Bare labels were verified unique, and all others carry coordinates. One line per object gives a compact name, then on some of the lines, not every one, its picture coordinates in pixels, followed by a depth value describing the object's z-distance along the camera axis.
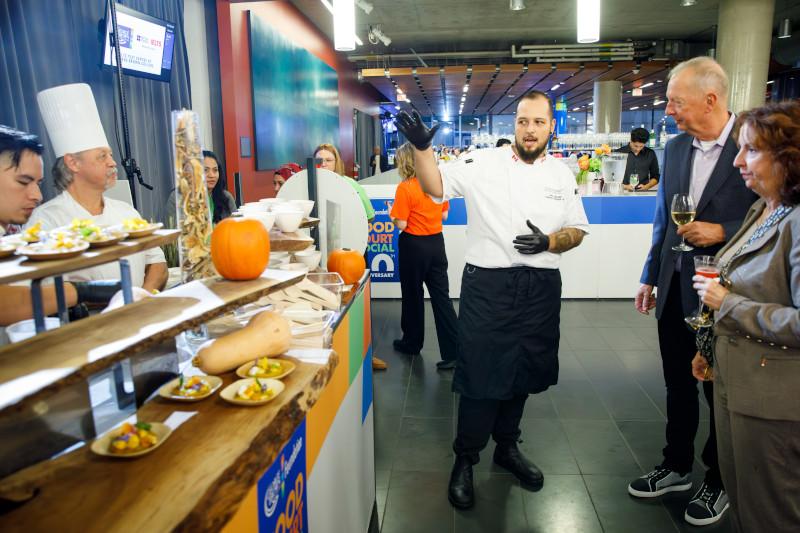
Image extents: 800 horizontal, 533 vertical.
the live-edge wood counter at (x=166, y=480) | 0.83
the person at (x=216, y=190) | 3.99
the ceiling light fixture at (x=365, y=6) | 7.74
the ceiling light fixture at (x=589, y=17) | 4.38
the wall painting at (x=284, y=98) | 7.21
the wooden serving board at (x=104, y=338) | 0.77
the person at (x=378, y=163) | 16.93
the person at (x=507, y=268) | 2.53
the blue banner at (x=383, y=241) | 6.30
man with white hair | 2.36
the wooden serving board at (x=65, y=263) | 0.86
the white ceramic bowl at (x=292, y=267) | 1.88
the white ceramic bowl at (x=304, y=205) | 2.22
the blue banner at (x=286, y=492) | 1.23
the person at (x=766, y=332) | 1.63
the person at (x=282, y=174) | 4.67
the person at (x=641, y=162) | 7.83
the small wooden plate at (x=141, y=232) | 1.18
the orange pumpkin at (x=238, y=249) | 1.38
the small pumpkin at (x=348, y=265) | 2.59
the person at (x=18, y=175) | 1.98
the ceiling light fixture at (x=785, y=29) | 10.40
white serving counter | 6.23
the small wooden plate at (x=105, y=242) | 1.06
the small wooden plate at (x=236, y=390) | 1.18
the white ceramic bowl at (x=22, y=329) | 1.15
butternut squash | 1.34
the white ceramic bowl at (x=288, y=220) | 1.94
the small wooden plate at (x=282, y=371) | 1.31
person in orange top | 4.15
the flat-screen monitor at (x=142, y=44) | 4.34
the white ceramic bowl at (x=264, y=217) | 1.78
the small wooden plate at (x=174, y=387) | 1.22
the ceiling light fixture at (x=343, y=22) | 4.55
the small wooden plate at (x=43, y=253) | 0.94
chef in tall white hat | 2.38
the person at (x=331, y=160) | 4.33
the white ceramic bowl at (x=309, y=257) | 2.19
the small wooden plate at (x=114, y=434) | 0.99
